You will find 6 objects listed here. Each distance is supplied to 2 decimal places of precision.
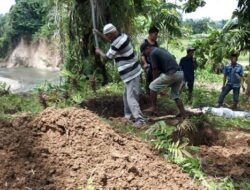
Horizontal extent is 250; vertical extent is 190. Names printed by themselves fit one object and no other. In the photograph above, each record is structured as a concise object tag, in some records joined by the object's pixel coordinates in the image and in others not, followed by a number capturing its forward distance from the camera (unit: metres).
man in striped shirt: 5.43
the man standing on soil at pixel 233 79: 7.88
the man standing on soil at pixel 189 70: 8.33
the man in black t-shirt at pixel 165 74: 5.71
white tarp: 6.96
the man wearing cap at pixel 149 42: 6.43
